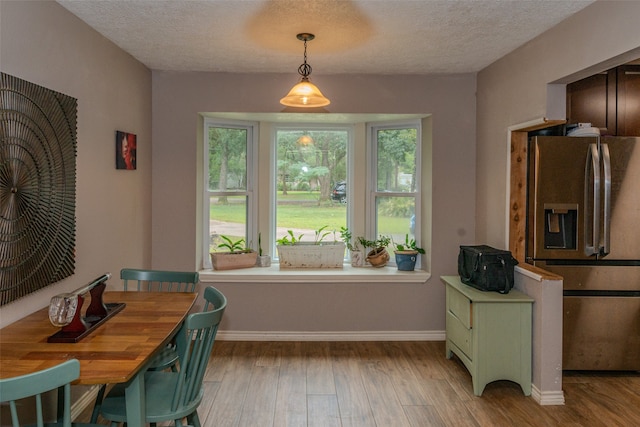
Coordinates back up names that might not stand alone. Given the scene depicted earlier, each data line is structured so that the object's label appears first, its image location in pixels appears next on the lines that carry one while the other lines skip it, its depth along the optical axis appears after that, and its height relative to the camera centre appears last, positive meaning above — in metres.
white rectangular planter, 4.70 -0.47
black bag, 3.43 -0.43
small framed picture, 3.51 +0.41
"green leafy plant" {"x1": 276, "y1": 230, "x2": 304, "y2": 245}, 4.80 -0.32
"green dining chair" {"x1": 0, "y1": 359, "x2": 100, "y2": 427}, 1.40 -0.52
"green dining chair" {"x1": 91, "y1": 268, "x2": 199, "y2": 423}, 2.62 -0.45
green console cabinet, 3.30 -0.89
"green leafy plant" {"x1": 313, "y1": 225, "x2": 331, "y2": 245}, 4.97 -0.28
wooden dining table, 1.71 -0.56
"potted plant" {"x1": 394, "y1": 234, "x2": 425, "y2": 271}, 4.59 -0.46
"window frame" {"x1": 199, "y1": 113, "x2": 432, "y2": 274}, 4.73 +0.33
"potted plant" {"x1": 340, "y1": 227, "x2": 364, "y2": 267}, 4.79 -0.40
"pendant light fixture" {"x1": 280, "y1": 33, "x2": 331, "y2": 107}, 3.12 +0.71
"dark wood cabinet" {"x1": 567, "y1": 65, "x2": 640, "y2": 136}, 3.66 +0.80
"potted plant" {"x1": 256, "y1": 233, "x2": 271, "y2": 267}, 4.75 -0.53
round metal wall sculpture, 2.24 +0.09
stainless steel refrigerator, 3.44 -0.24
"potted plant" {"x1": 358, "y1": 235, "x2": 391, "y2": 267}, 4.70 -0.42
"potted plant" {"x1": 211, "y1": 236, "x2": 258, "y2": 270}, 4.55 -0.47
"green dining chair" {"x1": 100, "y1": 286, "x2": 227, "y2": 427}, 2.05 -0.84
